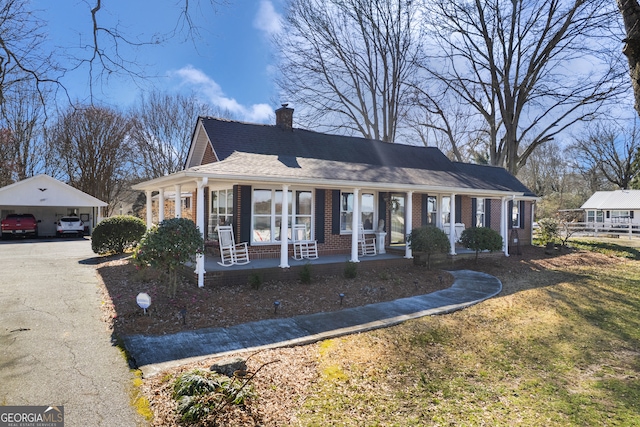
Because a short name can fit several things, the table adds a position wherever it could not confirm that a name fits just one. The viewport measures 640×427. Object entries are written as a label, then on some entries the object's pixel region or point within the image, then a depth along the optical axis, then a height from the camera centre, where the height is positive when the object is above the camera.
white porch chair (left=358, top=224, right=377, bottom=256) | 11.61 -1.10
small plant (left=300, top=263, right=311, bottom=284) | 8.62 -1.58
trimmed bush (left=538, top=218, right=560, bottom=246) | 16.95 -0.85
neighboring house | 32.72 +0.57
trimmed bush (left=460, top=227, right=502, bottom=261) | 11.88 -0.92
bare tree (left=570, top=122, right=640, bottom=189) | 39.00 +6.98
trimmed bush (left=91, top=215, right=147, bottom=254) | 13.21 -0.87
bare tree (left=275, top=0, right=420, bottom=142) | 22.66 +10.24
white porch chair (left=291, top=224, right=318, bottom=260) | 10.59 -0.99
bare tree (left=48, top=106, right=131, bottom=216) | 29.38 +5.40
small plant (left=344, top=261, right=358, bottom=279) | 9.35 -1.58
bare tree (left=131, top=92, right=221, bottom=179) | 28.95 +7.03
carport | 21.58 +0.61
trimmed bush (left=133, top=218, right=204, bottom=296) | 6.64 -0.67
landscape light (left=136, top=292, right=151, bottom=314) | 5.93 -1.54
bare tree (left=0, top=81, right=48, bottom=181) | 23.56 +5.31
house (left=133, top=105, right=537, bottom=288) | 9.55 +0.78
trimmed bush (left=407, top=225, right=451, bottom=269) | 10.64 -0.90
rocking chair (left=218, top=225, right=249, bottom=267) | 9.35 -0.99
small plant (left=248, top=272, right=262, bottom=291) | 7.99 -1.61
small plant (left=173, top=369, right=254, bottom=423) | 3.17 -1.79
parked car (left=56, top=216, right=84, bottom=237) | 22.72 -0.99
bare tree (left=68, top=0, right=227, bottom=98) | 5.53 +2.87
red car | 21.44 -0.90
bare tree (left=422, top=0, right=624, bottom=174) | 19.70 +9.10
